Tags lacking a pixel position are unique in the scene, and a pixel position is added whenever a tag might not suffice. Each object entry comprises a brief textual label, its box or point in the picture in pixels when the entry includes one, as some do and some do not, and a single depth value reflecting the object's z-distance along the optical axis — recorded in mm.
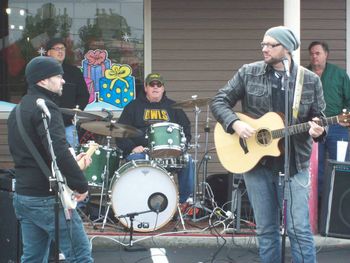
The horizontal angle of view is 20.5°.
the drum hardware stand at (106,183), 10743
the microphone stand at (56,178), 6205
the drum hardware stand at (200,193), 11254
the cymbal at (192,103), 10703
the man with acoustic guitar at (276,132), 6878
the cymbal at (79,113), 9251
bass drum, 10486
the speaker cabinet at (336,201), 10009
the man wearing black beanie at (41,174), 6395
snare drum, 10862
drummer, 11328
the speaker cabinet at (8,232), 8329
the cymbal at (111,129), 10403
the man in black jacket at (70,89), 11063
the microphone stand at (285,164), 6491
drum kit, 10470
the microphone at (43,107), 6236
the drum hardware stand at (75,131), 10730
